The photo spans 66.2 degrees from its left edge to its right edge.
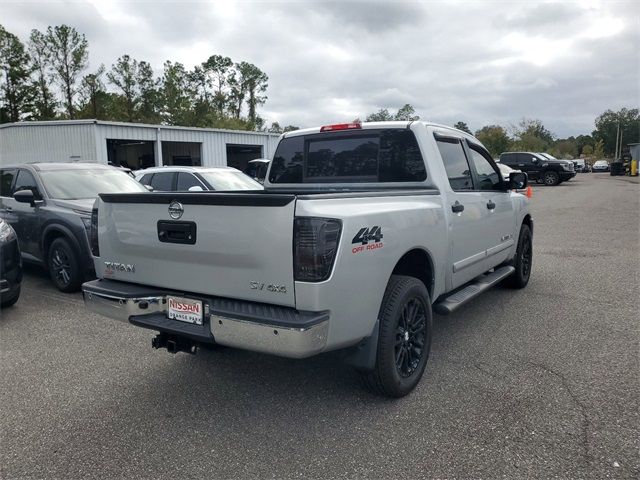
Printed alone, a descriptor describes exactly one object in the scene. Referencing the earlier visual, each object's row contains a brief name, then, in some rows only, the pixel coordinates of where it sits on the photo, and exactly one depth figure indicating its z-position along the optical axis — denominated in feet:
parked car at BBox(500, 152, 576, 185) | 93.25
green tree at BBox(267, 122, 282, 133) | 270.77
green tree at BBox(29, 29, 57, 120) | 148.05
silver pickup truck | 8.80
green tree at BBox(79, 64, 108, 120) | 159.63
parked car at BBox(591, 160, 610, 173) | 196.44
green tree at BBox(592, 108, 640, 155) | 333.42
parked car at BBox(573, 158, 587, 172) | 193.67
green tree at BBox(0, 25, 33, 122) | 142.41
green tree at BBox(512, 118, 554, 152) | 197.98
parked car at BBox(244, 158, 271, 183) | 60.75
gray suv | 20.67
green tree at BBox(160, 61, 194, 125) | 175.73
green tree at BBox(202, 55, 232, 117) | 222.69
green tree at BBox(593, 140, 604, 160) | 286.05
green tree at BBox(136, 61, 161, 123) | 176.24
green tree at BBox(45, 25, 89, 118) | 151.02
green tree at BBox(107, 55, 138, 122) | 173.99
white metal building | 68.64
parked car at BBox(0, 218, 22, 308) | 17.42
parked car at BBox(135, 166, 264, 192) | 33.45
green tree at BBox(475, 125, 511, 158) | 192.71
